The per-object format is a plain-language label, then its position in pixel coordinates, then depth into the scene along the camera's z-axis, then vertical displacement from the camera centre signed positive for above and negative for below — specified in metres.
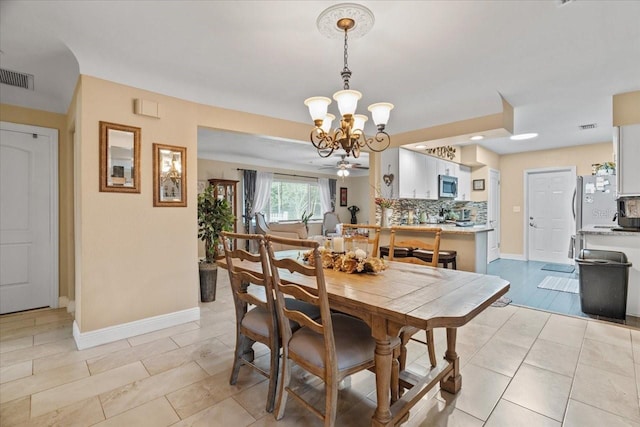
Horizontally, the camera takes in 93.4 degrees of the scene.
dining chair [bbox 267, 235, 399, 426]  1.44 -0.68
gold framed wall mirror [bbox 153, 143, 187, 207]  2.97 +0.39
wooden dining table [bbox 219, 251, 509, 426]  1.30 -0.42
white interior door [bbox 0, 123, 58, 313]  3.31 -0.04
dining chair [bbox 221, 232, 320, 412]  1.76 -0.66
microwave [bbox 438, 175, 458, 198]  5.57 +0.51
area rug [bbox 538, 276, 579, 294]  4.38 -1.10
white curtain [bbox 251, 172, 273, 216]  8.00 +0.61
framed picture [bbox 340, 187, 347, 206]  10.43 +0.60
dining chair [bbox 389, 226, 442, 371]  1.88 -0.38
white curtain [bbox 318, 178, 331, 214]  9.73 +0.60
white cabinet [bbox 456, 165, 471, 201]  6.29 +0.65
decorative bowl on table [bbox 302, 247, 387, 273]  1.97 -0.33
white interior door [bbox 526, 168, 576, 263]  6.23 -0.01
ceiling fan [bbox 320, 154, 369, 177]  6.16 +1.35
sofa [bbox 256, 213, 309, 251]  6.83 -0.38
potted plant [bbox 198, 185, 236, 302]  3.83 -0.16
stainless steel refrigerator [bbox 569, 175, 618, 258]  4.83 +0.18
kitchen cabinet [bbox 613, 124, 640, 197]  3.15 +0.55
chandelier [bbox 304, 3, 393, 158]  1.92 +0.77
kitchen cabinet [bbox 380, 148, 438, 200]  4.74 +0.64
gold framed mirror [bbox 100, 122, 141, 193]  2.68 +0.51
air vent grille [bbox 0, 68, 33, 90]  2.82 +1.32
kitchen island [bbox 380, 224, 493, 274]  3.80 -0.43
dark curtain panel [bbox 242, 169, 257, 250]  7.78 +0.49
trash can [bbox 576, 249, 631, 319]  3.21 -0.76
